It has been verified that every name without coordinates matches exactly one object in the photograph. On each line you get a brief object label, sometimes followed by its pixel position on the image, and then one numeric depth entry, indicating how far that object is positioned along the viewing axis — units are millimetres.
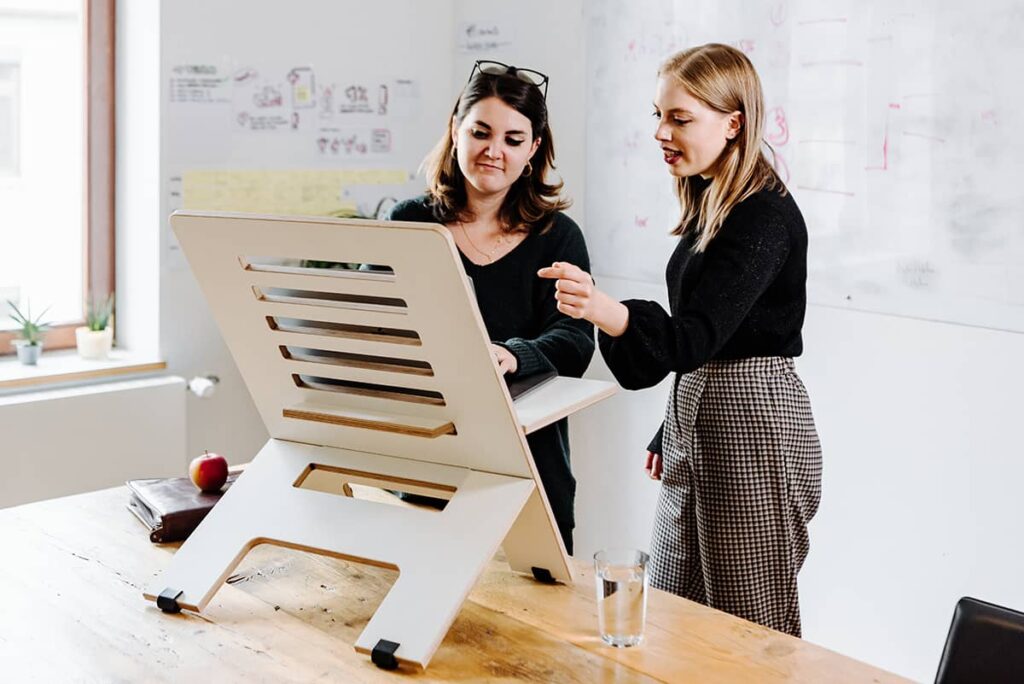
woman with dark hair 2184
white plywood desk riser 1473
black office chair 1360
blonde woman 1887
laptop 1710
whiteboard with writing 2592
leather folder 1858
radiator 3094
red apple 1945
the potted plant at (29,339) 3307
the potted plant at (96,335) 3404
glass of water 1523
